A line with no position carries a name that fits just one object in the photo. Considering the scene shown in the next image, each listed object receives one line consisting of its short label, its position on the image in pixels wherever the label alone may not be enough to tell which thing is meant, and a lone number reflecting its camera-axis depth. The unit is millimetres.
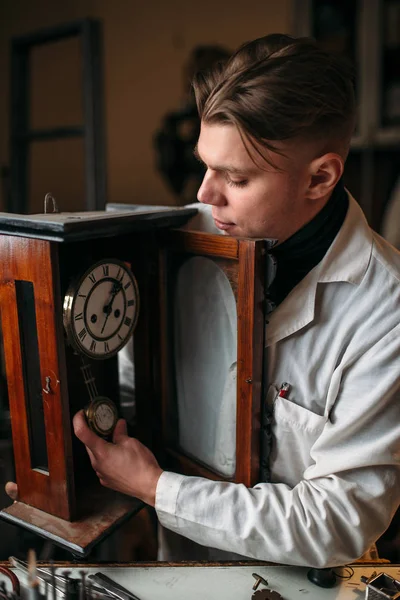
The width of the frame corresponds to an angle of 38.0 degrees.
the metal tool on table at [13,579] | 872
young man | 848
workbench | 909
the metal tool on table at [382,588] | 829
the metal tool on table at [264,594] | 887
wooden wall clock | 888
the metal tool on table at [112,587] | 880
